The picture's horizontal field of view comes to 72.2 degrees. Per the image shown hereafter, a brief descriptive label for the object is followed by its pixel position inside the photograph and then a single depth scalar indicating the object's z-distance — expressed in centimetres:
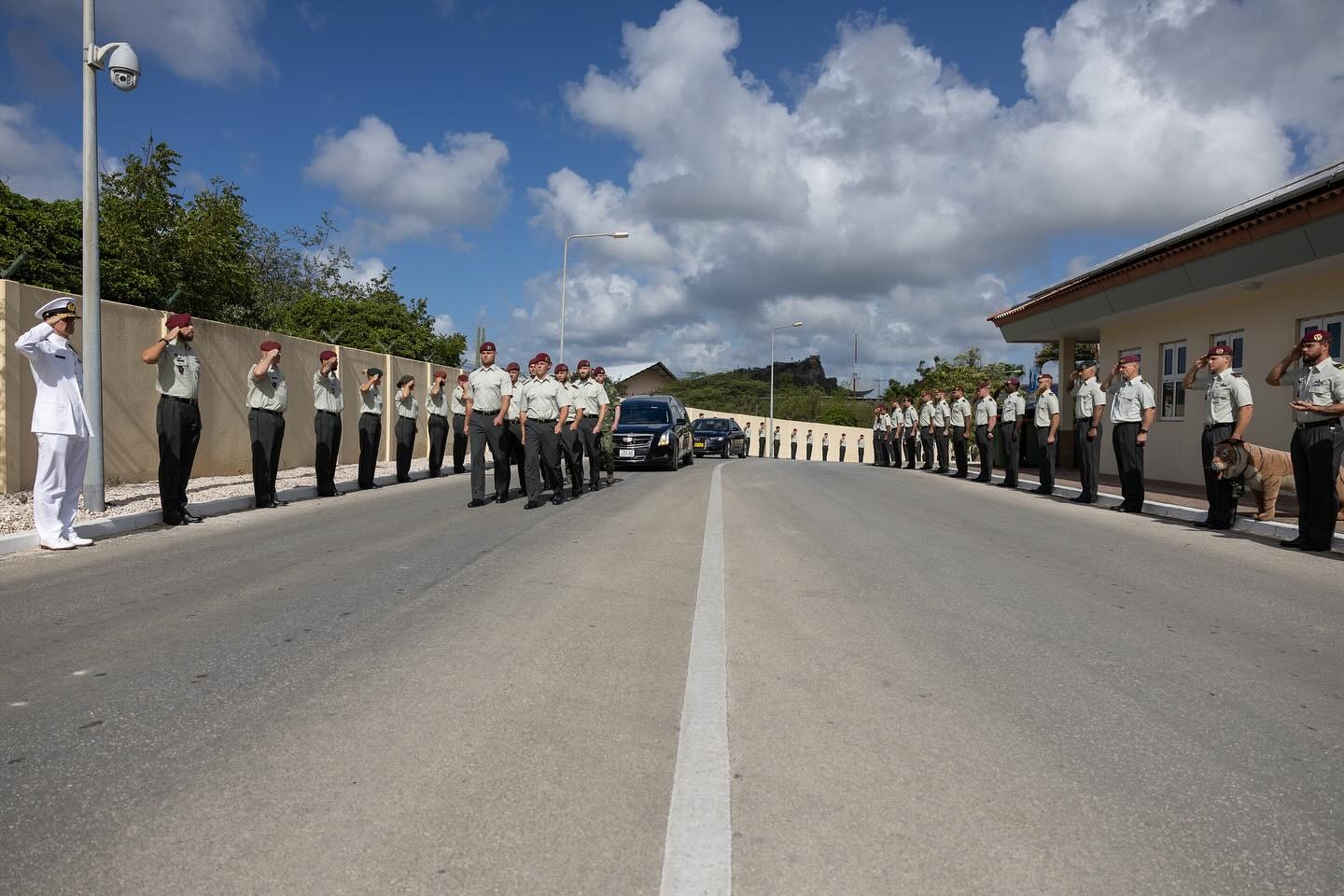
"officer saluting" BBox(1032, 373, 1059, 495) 1534
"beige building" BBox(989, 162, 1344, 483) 1302
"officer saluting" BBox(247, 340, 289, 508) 1109
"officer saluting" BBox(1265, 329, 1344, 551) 862
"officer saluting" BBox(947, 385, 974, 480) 2155
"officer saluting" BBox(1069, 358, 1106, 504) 1334
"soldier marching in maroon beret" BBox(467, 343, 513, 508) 1209
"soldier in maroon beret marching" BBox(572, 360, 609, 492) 1383
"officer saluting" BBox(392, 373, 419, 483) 1612
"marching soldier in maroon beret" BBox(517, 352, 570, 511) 1170
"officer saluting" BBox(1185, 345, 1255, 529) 996
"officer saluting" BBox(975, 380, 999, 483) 1923
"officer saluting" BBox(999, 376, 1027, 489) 1705
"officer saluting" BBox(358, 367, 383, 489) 1427
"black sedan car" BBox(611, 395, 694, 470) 2055
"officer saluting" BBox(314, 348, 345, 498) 1290
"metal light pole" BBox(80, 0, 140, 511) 962
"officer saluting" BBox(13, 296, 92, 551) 783
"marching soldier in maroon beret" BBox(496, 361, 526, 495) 1224
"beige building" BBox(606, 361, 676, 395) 7681
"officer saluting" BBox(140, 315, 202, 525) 932
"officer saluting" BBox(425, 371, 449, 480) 1716
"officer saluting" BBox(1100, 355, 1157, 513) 1198
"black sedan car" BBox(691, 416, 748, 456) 3133
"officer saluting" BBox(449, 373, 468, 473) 1883
